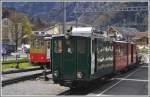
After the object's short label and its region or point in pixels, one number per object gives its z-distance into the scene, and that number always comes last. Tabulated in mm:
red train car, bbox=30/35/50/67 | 35750
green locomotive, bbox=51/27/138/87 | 18203
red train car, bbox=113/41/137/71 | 26509
